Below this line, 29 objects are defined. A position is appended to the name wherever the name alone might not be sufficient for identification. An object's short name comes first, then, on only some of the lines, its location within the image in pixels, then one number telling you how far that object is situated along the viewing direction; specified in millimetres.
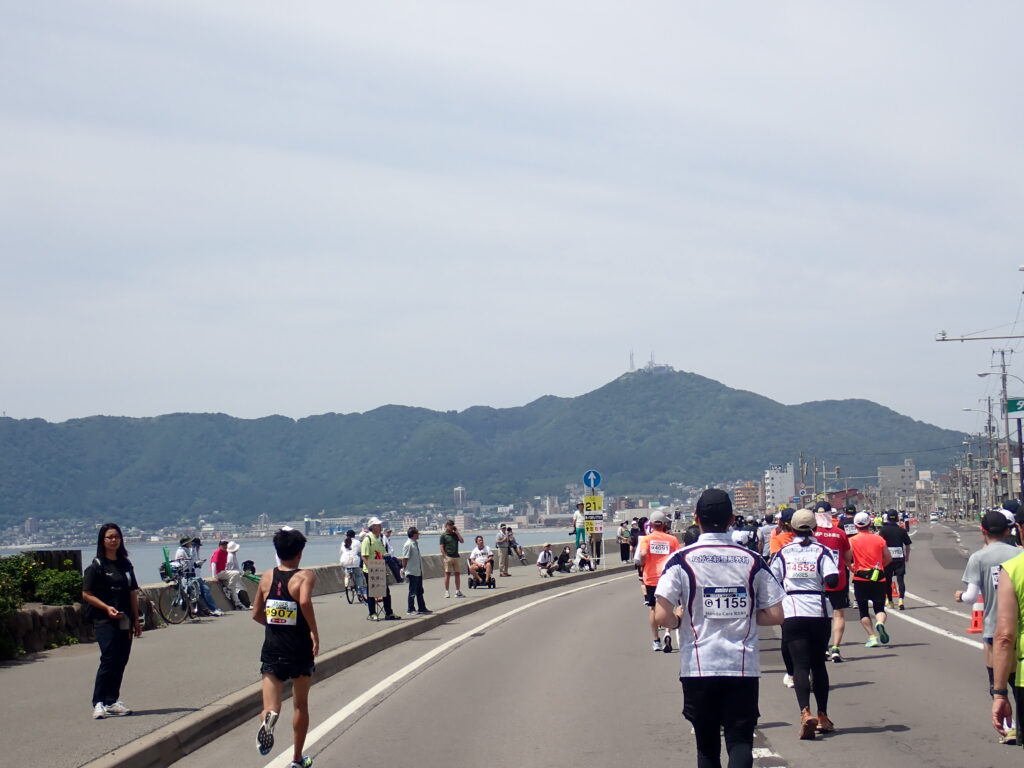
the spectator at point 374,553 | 20828
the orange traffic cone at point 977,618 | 8812
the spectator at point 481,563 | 31344
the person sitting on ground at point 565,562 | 39625
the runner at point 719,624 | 6031
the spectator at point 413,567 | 22141
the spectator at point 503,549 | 37500
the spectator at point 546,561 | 36375
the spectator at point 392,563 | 24184
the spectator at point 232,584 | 24641
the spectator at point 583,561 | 40312
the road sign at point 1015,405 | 58878
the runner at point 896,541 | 21156
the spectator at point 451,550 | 26750
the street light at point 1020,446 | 69025
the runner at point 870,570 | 15562
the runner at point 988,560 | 7625
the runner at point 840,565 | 13008
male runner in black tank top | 8383
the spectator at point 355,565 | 25172
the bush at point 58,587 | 16938
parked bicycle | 21016
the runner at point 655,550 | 15445
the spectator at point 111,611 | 10453
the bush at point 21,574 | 15436
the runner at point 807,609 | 9648
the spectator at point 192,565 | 21578
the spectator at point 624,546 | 48812
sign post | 37844
